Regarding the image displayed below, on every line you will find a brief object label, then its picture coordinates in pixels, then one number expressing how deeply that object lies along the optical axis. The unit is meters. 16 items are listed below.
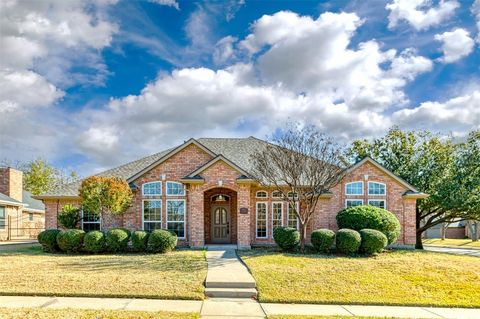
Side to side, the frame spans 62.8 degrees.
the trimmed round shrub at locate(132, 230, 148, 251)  18.19
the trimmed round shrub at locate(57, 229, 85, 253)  18.11
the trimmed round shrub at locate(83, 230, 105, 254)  17.98
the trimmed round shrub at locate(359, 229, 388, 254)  17.62
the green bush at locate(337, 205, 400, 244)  18.97
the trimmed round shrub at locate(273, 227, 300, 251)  18.41
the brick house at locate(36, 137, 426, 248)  21.09
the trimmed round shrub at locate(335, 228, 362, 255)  17.50
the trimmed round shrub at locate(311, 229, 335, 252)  18.17
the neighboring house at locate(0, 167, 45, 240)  30.95
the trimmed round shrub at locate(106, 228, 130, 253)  18.22
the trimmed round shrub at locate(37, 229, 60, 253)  18.61
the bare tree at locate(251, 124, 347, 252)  19.11
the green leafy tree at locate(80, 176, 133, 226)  18.83
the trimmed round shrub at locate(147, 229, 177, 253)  18.02
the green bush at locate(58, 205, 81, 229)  20.23
